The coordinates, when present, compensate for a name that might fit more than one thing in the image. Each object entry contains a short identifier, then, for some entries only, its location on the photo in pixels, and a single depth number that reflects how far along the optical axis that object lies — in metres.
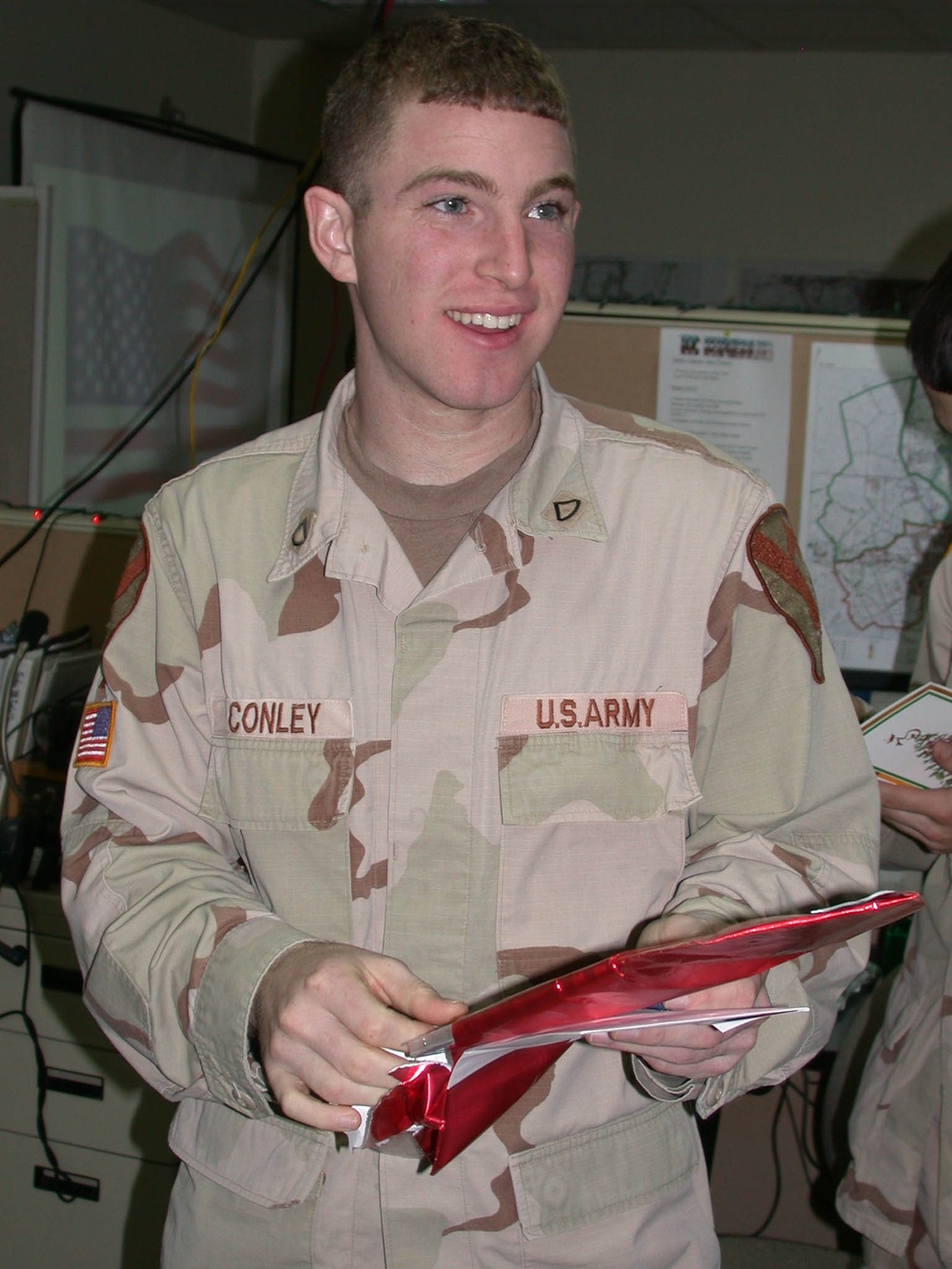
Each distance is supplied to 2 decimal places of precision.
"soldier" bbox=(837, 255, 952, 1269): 1.35
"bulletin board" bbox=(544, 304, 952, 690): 2.23
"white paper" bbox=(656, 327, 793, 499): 2.24
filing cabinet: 2.00
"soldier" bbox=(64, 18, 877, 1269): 1.04
